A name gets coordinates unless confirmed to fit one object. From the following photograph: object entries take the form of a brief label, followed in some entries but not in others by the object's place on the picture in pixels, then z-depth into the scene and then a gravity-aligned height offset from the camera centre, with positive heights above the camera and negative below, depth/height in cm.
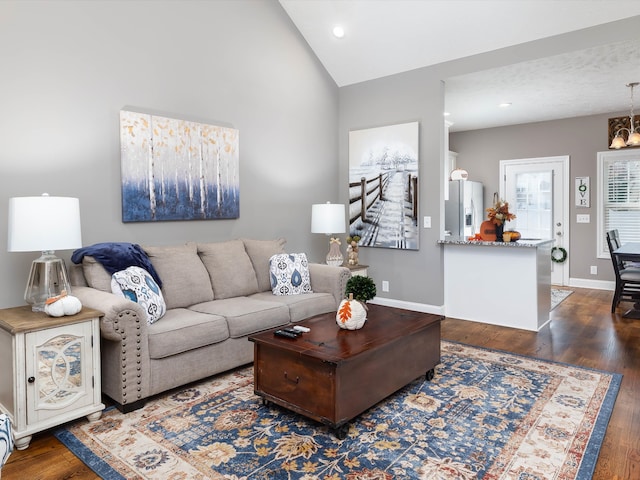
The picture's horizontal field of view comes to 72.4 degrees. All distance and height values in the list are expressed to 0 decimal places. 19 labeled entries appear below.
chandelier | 496 +104
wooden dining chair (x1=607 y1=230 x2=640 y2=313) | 476 -57
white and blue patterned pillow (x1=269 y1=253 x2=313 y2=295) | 390 -38
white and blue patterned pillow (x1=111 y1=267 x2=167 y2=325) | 284 -36
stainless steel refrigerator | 623 +33
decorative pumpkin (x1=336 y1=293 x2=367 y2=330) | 268 -51
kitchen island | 432 -53
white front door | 682 +53
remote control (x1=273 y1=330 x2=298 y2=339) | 256 -60
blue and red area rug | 201 -108
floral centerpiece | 452 +14
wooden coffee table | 227 -76
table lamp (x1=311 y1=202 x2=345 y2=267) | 468 +11
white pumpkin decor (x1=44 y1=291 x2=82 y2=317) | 240 -39
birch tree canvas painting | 348 +56
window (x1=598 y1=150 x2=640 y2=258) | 631 +49
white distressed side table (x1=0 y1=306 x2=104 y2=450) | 222 -72
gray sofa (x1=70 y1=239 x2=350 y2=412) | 258 -56
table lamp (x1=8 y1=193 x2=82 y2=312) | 241 +1
